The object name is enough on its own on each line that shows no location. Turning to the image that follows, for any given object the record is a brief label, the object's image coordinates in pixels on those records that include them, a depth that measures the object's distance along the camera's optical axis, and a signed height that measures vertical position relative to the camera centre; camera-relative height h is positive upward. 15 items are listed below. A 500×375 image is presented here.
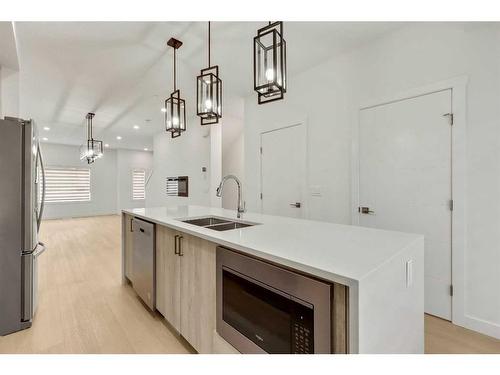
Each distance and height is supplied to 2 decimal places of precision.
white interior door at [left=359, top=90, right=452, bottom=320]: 2.16 +0.08
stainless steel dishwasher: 2.14 -0.70
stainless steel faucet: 2.19 -0.16
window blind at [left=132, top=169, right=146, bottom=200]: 9.90 +0.09
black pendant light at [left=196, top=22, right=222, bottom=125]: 1.92 +0.67
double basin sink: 2.01 -0.32
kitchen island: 0.87 -0.38
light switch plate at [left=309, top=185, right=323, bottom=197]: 3.10 -0.06
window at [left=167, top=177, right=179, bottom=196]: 6.59 -0.02
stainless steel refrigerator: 1.91 -0.29
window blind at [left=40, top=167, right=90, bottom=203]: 8.30 +0.05
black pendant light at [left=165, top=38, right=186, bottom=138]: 2.40 +0.65
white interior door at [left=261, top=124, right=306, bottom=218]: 3.34 +0.21
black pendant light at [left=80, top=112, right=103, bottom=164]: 5.23 +0.85
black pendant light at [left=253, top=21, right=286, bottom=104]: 1.38 +0.64
